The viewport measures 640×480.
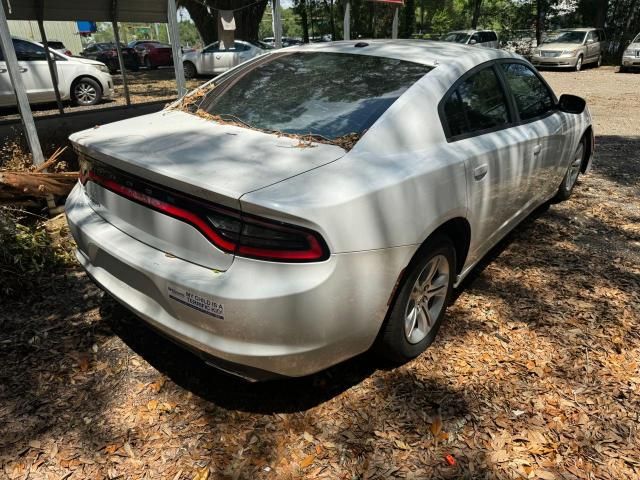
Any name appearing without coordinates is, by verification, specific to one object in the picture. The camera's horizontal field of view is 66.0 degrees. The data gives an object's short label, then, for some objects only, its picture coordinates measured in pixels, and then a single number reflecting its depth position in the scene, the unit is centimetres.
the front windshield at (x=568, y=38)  2056
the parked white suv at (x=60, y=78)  1014
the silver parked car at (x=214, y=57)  1684
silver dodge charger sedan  191
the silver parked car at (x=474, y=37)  1983
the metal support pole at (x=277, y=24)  768
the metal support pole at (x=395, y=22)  1106
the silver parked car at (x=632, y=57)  1838
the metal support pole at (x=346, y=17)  917
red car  2355
